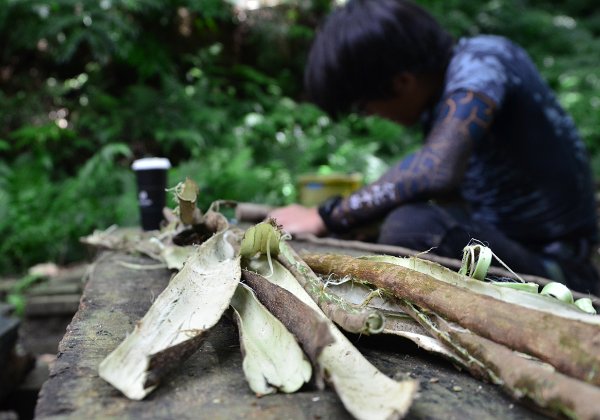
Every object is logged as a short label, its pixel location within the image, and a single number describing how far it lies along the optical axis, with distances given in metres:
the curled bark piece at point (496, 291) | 0.81
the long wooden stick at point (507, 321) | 0.68
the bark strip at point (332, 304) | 0.75
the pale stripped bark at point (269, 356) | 0.74
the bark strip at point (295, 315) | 0.68
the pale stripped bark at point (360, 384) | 0.62
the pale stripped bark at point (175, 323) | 0.72
